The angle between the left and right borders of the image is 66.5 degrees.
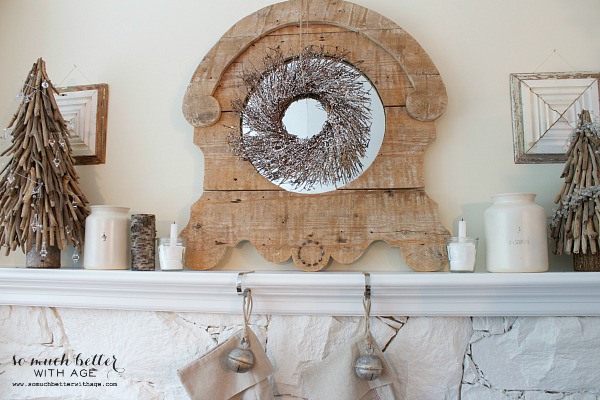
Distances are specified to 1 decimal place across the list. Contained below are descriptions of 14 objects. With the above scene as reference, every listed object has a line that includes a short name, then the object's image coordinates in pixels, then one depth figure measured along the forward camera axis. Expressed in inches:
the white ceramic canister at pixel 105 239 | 44.8
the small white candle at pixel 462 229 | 42.0
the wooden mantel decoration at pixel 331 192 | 45.6
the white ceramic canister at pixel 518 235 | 39.7
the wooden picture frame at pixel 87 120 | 51.9
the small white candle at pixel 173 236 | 44.2
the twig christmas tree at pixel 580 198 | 39.6
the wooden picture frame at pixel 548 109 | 46.6
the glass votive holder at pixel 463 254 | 41.1
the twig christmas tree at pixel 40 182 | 44.9
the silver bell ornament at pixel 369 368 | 38.3
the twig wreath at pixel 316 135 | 45.9
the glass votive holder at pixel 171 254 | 43.8
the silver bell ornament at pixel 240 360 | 39.7
